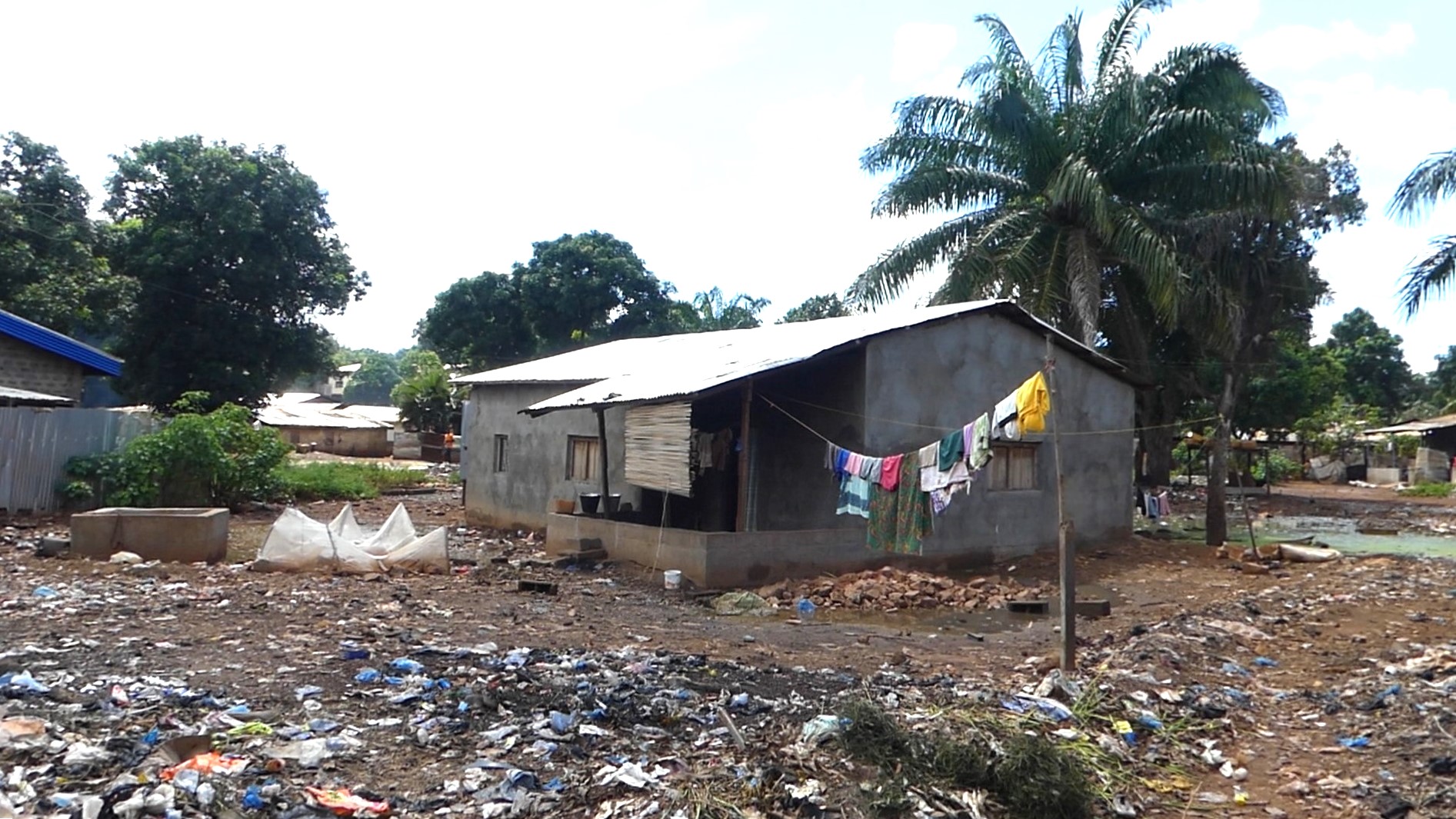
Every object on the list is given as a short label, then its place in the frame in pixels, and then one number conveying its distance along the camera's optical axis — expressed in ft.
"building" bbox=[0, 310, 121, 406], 55.47
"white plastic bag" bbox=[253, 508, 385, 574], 36.63
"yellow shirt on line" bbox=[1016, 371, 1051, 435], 25.94
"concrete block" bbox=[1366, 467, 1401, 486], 123.24
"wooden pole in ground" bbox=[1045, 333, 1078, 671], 23.45
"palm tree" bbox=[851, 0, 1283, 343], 58.80
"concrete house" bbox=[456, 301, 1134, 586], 40.11
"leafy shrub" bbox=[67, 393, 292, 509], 53.31
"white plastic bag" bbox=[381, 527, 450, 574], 38.19
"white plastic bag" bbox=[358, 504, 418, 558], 38.24
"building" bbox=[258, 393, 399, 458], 134.72
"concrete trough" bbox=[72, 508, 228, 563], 38.04
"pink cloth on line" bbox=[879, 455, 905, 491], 36.50
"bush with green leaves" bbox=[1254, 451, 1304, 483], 116.41
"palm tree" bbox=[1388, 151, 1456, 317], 50.75
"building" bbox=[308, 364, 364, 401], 222.07
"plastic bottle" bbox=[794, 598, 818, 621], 34.47
